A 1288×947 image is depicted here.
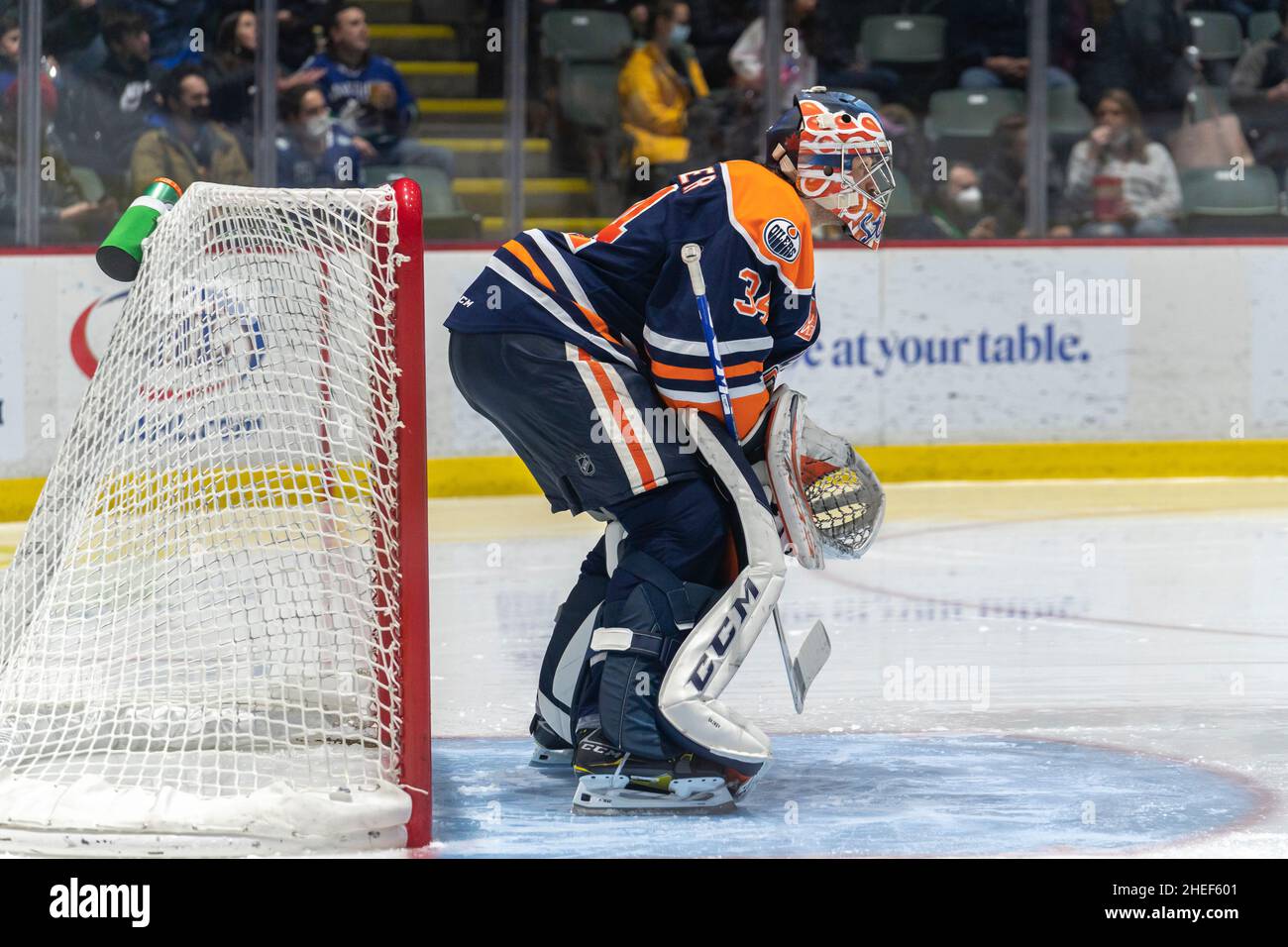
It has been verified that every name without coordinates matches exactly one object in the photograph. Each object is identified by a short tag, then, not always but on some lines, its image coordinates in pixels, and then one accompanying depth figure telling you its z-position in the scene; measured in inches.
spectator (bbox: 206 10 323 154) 602.2
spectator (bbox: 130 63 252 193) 595.2
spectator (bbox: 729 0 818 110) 639.1
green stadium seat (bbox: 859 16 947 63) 655.1
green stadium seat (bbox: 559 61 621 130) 637.3
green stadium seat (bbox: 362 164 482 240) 610.9
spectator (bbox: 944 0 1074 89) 645.9
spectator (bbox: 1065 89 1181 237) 643.5
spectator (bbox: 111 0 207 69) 600.7
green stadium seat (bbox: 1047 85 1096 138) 647.8
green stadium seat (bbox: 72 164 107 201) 582.2
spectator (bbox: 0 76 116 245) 570.9
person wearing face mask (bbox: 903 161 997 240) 636.7
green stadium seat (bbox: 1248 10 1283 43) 665.6
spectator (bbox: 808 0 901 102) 648.4
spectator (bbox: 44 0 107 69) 579.2
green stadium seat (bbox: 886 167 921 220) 634.8
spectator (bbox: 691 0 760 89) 642.8
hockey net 237.5
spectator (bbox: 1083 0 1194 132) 657.6
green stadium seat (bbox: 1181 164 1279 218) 644.7
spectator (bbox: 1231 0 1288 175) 663.8
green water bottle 257.8
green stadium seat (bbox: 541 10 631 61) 634.8
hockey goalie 251.6
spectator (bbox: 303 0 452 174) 620.4
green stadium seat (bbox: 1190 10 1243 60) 662.5
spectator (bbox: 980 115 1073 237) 640.4
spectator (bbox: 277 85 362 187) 609.3
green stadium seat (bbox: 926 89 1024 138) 648.4
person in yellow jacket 642.2
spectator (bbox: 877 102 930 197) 649.0
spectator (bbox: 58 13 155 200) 585.9
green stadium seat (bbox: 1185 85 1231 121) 661.3
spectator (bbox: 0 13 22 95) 572.4
